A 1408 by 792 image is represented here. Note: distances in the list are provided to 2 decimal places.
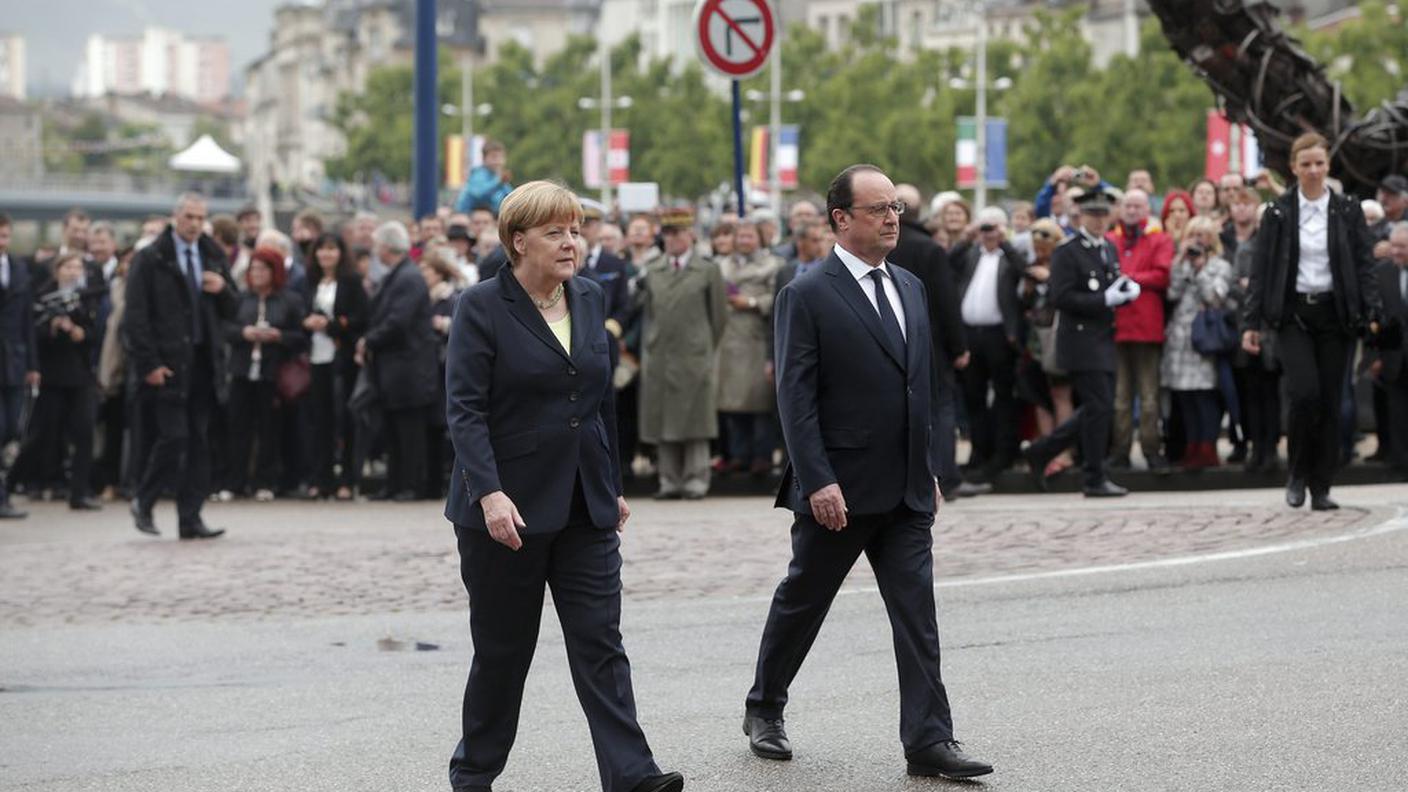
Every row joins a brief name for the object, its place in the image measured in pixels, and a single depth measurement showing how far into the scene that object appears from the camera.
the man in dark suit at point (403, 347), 17.86
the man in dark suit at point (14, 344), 17.86
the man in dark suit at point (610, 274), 17.45
